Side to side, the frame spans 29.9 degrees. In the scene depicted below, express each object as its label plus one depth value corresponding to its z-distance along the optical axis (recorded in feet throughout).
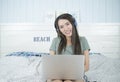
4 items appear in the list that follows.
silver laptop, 5.17
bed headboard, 13.08
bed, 6.93
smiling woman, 6.52
